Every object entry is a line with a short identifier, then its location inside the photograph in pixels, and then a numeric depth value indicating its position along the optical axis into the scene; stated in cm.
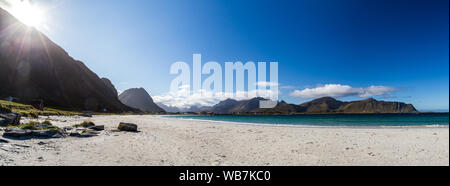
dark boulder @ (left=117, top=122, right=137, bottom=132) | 1561
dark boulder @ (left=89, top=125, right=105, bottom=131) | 1457
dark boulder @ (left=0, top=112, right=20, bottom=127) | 1140
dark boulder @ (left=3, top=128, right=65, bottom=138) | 847
